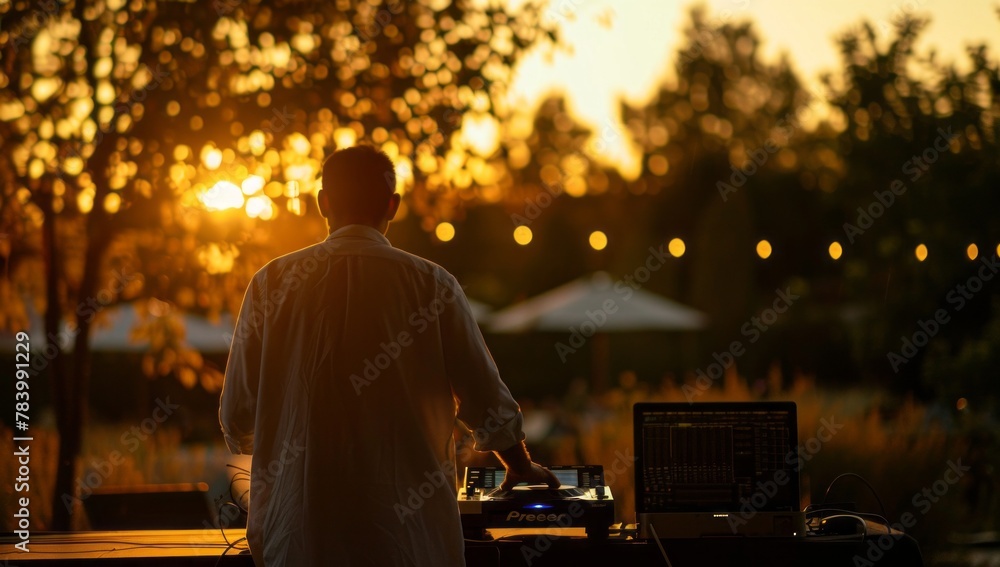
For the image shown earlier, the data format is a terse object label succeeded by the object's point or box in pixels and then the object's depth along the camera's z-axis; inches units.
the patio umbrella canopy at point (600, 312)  433.7
